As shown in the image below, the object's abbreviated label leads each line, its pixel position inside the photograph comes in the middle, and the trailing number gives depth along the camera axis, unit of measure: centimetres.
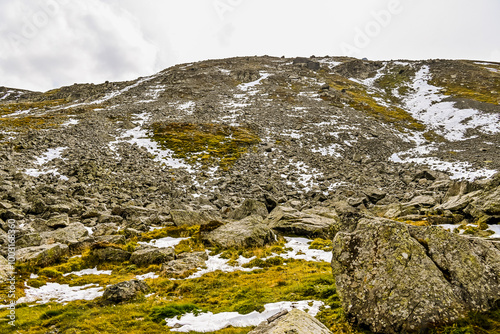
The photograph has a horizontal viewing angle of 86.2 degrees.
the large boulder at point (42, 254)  1460
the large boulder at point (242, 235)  1845
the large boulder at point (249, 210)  2589
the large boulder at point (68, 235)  1758
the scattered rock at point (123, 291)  1099
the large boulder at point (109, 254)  1652
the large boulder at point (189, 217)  2292
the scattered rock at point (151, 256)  1603
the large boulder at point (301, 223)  2106
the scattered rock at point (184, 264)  1431
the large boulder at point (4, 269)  1222
